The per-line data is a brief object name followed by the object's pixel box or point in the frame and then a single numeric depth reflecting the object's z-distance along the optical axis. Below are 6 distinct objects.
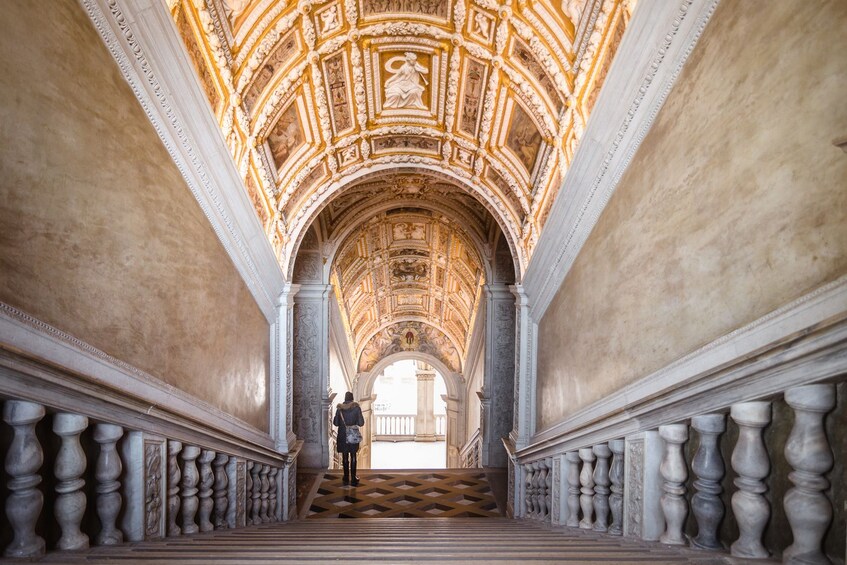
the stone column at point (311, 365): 13.04
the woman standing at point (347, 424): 10.62
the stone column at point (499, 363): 12.88
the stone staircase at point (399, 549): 2.60
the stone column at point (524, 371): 8.88
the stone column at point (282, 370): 8.66
